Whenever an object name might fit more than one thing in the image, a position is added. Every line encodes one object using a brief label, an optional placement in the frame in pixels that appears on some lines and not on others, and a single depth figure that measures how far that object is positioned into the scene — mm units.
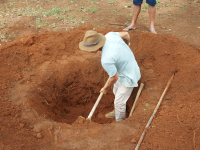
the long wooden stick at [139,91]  3638
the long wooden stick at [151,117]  2672
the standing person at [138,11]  5068
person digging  2688
